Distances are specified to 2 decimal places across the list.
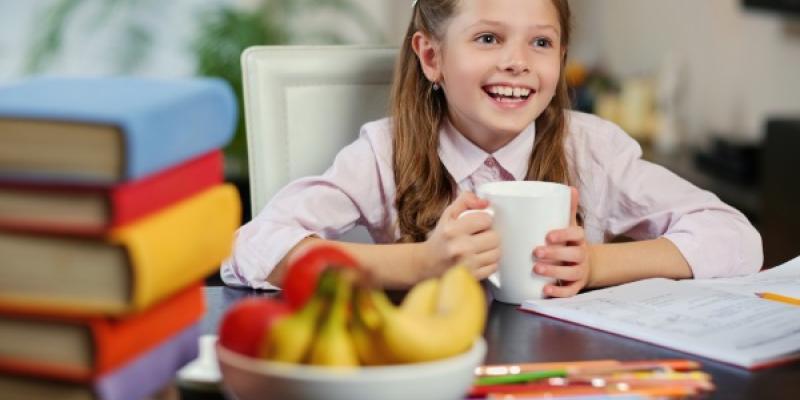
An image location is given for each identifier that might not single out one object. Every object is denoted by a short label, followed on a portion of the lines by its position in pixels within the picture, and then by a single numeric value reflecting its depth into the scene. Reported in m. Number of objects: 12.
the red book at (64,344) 1.10
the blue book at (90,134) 1.09
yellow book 1.09
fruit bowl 1.10
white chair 1.79
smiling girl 1.59
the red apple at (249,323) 1.12
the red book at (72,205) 1.09
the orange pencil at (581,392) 1.20
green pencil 1.23
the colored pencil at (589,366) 1.25
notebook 1.32
